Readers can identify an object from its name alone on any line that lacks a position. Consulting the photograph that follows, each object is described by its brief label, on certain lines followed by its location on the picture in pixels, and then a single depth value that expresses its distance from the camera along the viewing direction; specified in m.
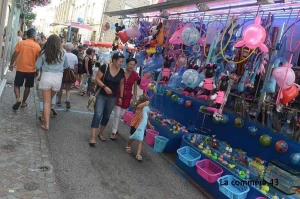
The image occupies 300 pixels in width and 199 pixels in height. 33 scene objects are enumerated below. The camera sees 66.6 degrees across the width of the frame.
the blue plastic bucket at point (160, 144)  4.46
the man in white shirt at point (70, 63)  5.82
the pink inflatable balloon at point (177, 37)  4.80
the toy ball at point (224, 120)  4.26
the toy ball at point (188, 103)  5.15
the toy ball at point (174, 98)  5.56
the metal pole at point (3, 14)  4.98
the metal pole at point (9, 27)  6.56
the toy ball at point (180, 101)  5.40
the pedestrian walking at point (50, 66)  3.96
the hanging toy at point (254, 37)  3.18
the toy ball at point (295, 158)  3.19
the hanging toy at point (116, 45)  7.08
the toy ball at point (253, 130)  3.79
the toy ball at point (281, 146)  3.37
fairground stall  3.23
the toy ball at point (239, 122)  4.02
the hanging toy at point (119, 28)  6.87
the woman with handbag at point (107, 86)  3.99
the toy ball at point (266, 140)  3.57
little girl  3.95
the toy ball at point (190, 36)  4.49
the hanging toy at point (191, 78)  4.33
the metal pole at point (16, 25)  8.13
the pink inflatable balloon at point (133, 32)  6.16
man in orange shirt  4.63
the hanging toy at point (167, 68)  5.27
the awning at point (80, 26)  19.97
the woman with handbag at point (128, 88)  4.26
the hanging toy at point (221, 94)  3.75
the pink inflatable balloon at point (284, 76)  3.12
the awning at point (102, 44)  11.71
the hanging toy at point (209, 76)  3.99
